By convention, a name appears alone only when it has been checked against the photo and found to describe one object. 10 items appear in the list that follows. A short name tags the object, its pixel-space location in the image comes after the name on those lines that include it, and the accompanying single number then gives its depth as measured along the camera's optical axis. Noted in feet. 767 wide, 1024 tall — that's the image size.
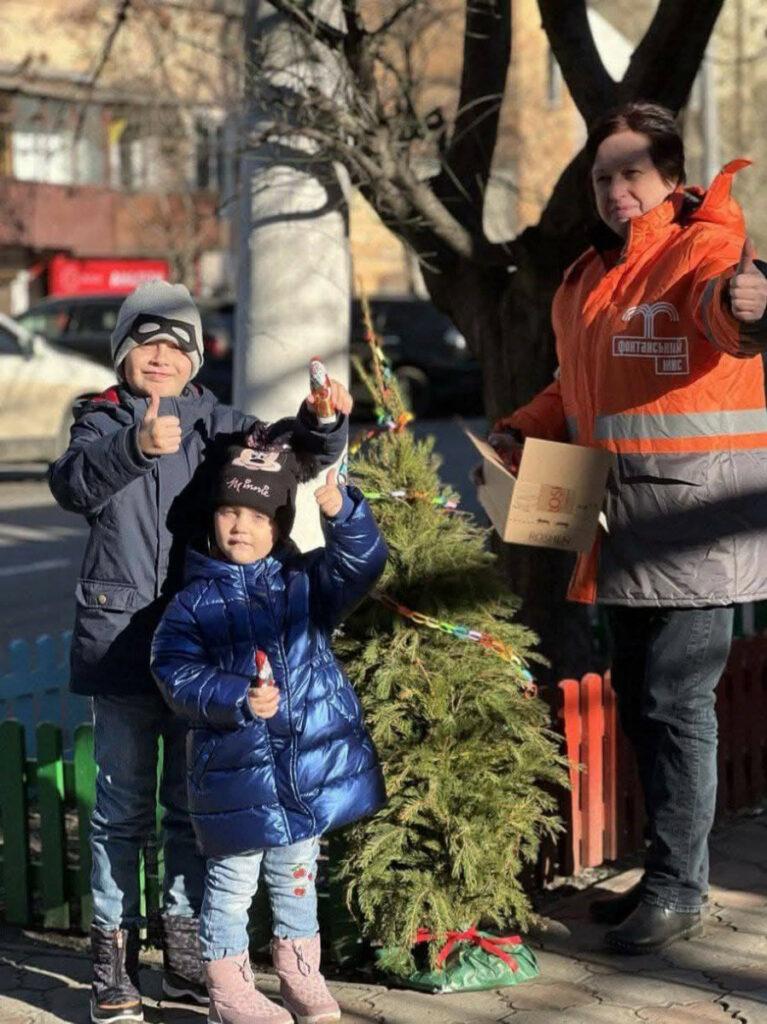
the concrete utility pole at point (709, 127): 72.54
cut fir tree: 13.04
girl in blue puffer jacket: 12.00
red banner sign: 110.83
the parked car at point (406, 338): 71.92
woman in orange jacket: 12.95
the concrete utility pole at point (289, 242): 17.31
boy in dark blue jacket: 12.62
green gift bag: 13.17
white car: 56.65
